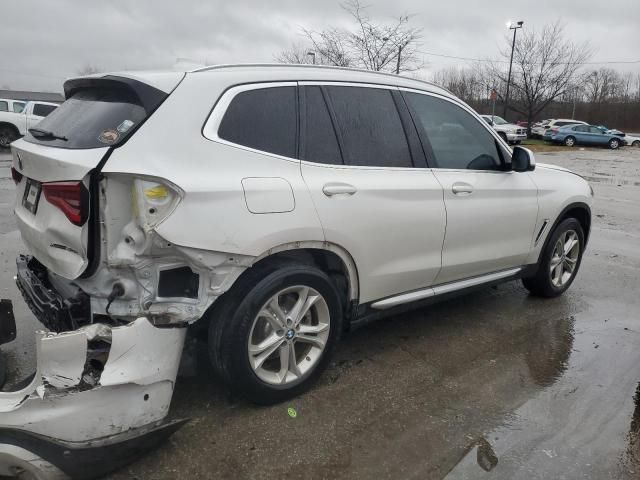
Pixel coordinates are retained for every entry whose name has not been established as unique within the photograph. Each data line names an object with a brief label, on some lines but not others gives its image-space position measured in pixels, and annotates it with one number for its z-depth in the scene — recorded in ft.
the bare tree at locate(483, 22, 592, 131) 120.88
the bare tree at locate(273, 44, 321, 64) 77.69
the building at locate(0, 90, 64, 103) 200.19
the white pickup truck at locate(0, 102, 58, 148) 62.75
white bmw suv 8.07
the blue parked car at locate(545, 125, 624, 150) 117.39
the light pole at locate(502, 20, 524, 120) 120.06
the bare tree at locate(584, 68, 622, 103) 201.57
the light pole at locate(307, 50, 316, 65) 69.08
